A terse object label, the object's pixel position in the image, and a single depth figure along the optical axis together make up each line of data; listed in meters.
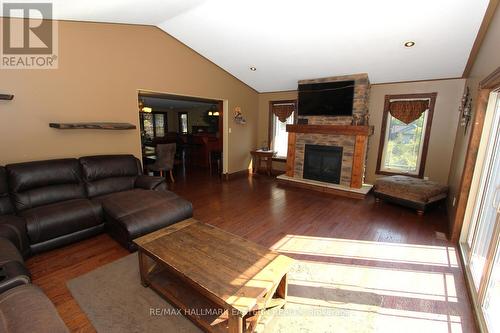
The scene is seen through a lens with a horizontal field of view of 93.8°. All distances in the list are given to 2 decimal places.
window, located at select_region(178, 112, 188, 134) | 12.13
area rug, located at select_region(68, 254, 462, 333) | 1.76
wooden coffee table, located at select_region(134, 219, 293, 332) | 1.50
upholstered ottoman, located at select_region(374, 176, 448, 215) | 3.80
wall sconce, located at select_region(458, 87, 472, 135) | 3.30
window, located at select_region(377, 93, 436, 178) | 4.66
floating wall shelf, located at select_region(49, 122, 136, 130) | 3.31
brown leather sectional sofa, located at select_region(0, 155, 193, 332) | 2.48
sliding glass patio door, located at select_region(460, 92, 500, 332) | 1.78
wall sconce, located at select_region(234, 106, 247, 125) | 6.14
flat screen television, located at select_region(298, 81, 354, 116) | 4.91
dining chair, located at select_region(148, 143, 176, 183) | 5.41
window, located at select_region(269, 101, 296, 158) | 6.43
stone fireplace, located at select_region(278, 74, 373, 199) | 4.77
